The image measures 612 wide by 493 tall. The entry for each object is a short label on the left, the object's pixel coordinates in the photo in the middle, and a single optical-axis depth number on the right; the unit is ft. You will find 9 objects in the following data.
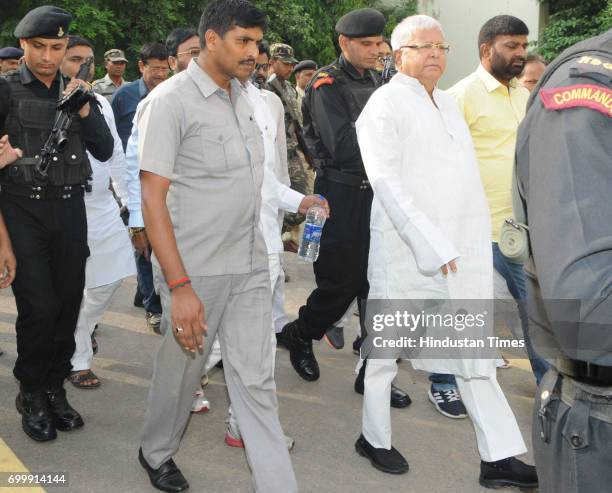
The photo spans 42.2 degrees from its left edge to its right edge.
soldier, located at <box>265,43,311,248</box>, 23.27
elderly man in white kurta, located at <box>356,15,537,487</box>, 12.01
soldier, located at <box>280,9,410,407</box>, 15.44
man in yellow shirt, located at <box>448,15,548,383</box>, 15.42
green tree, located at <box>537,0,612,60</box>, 77.46
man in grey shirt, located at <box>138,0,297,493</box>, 10.25
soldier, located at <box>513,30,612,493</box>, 4.77
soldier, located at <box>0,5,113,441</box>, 13.03
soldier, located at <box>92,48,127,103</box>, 29.66
